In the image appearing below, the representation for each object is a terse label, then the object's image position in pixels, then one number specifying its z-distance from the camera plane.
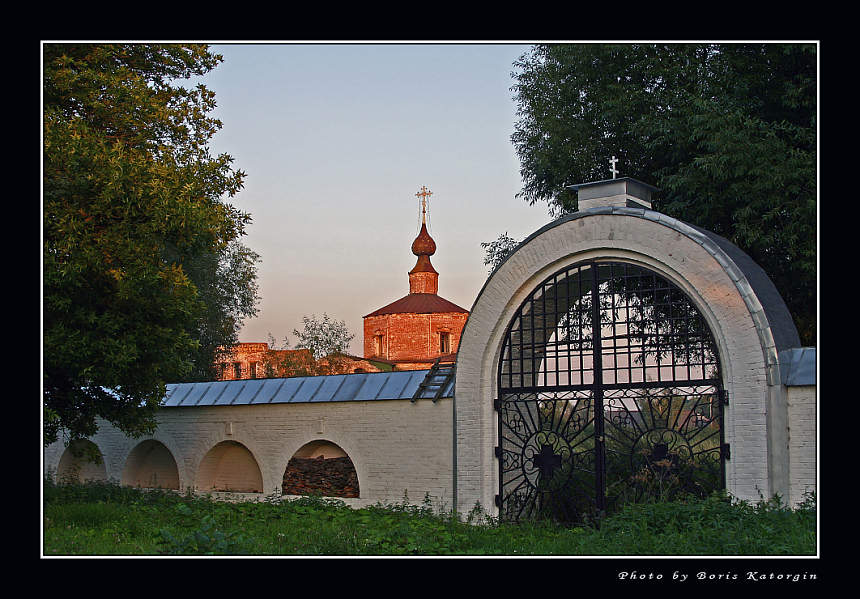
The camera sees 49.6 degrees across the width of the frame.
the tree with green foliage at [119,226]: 11.98
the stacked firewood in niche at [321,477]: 15.33
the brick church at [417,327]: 49.44
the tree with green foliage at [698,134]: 16.45
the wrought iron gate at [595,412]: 11.74
